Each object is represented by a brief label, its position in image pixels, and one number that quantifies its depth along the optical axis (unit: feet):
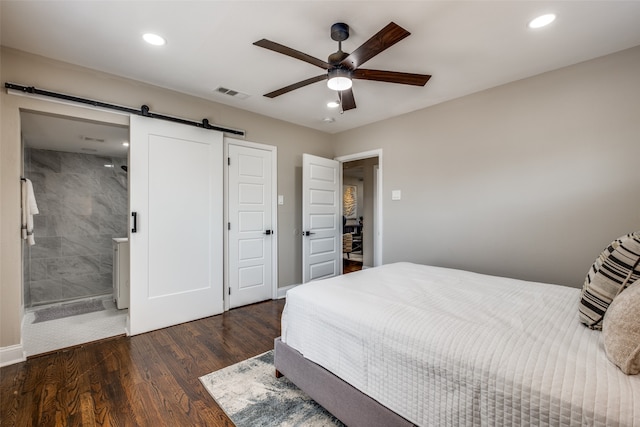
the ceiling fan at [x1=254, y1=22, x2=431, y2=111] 5.57
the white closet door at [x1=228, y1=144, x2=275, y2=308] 11.73
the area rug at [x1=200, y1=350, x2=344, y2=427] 5.39
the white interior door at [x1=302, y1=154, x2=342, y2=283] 13.60
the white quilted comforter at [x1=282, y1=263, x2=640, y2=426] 2.95
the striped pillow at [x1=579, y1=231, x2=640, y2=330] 3.94
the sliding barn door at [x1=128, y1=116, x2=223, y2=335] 9.34
